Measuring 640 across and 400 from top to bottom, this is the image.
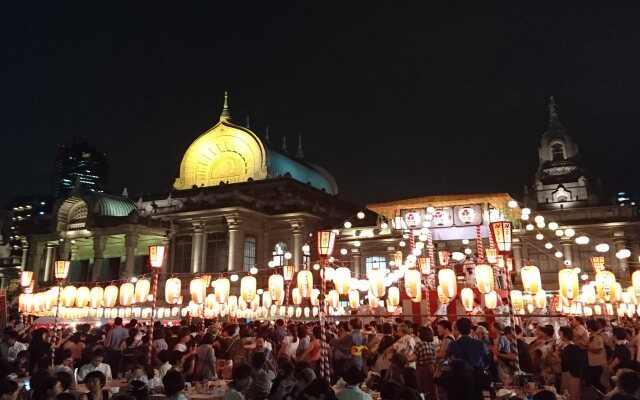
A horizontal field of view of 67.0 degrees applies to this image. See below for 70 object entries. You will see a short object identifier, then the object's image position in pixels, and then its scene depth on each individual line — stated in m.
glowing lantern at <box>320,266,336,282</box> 26.56
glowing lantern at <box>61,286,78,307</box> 28.64
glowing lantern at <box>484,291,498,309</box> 23.81
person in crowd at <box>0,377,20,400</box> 7.02
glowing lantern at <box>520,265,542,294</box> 20.42
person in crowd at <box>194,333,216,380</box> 11.83
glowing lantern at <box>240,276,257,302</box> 25.92
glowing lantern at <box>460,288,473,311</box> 22.22
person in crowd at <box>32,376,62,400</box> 7.02
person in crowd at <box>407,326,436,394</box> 11.48
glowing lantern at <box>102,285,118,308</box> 27.55
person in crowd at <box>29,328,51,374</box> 12.52
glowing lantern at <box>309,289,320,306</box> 28.23
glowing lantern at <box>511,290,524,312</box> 25.11
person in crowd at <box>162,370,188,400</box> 6.82
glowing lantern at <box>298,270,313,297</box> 24.30
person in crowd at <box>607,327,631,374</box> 11.49
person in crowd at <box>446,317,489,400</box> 9.41
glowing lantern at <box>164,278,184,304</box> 25.50
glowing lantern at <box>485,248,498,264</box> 23.20
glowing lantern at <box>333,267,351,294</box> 25.08
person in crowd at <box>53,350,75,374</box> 9.32
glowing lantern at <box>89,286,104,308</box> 28.44
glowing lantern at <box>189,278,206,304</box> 26.22
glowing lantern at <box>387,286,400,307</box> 25.95
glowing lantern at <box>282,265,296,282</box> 27.20
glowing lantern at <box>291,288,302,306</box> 27.22
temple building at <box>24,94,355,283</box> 39.59
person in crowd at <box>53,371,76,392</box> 7.78
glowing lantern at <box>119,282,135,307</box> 27.38
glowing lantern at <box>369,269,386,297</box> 24.67
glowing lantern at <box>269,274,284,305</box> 24.66
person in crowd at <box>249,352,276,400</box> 8.67
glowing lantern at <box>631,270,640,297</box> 22.86
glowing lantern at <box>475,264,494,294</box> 20.16
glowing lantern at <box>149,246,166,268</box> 19.91
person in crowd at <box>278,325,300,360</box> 13.61
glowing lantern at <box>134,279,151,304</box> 27.14
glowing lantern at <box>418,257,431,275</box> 25.42
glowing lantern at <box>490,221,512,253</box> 16.84
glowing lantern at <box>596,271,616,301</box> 23.00
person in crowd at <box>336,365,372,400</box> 6.79
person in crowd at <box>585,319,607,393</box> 12.57
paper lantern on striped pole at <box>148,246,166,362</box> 19.89
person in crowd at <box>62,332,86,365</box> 13.43
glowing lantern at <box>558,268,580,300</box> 20.11
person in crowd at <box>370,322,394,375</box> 12.30
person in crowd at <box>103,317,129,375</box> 14.30
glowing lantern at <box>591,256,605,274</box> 24.16
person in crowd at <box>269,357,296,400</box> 7.95
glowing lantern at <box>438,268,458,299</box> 21.40
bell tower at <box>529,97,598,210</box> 46.97
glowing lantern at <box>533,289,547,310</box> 25.55
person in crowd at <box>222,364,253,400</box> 7.68
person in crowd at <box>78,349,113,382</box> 10.29
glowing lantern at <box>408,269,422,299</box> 22.78
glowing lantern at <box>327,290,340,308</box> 26.75
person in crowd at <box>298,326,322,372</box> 13.29
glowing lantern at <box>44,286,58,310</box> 29.98
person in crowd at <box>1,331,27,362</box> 12.13
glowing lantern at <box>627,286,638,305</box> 24.69
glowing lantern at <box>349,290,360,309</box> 26.95
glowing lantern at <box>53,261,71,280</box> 25.14
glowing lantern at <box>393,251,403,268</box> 29.19
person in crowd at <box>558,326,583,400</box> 10.86
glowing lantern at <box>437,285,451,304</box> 21.74
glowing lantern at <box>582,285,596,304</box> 28.19
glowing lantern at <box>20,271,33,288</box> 28.52
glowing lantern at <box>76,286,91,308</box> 28.45
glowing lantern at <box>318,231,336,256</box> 16.47
